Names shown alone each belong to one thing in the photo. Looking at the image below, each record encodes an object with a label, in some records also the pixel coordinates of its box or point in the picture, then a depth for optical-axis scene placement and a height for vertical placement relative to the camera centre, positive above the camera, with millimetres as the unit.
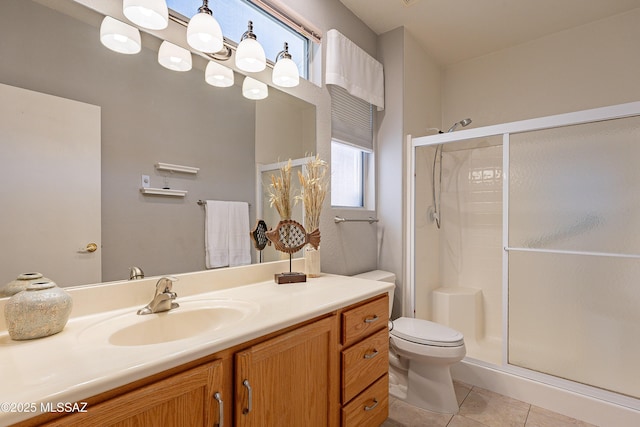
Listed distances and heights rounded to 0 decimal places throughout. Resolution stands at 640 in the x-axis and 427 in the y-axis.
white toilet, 1738 -855
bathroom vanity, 634 -399
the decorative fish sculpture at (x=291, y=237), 1618 -130
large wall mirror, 976 +320
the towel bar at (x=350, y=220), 2173 -53
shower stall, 1802 -260
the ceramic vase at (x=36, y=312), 810 -270
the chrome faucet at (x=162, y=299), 1086 -313
